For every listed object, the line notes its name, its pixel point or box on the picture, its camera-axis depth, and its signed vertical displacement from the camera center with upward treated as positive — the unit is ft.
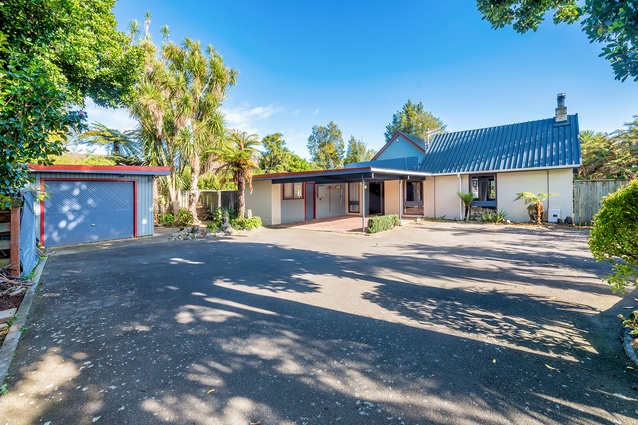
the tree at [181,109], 44.70 +16.25
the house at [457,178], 42.88 +5.07
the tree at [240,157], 37.68 +7.13
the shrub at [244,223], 40.42 -1.72
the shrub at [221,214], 43.41 -0.47
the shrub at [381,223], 37.58 -1.82
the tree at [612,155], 53.67 +10.59
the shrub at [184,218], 44.98 -1.03
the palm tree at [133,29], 46.29 +29.68
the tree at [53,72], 11.69 +15.20
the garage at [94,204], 29.07 +0.98
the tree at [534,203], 42.63 +0.84
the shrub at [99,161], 52.10 +9.62
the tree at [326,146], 140.36 +32.87
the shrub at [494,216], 46.32 -1.15
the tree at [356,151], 143.96 +30.27
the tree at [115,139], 48.85 +12.87
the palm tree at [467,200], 48.66 +1.57
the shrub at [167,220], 45.28 -1.31
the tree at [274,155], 93.71 +18.32
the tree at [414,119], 129.80 +41.16
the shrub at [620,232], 10.45 -0.91
